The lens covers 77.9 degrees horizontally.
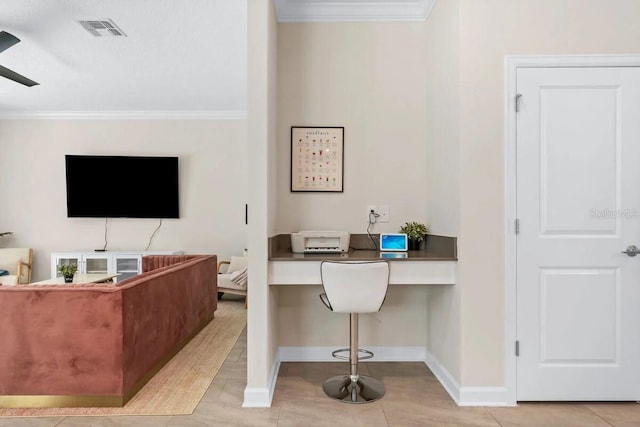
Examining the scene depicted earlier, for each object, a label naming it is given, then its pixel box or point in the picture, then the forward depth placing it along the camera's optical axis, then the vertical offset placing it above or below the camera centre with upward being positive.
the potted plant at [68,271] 4.11 -0.65
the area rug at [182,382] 2.35 -1.22
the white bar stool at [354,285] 2.31 -0.44
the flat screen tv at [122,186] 5.76 +0.34
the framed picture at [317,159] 3.08 +0.39
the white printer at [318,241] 2.79 -0.22
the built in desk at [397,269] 2.49 -0.38
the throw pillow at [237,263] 5.45 -0.75
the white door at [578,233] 2.37 -0.14
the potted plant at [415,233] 2.96 -0.18
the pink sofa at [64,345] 2.35 -0.81
